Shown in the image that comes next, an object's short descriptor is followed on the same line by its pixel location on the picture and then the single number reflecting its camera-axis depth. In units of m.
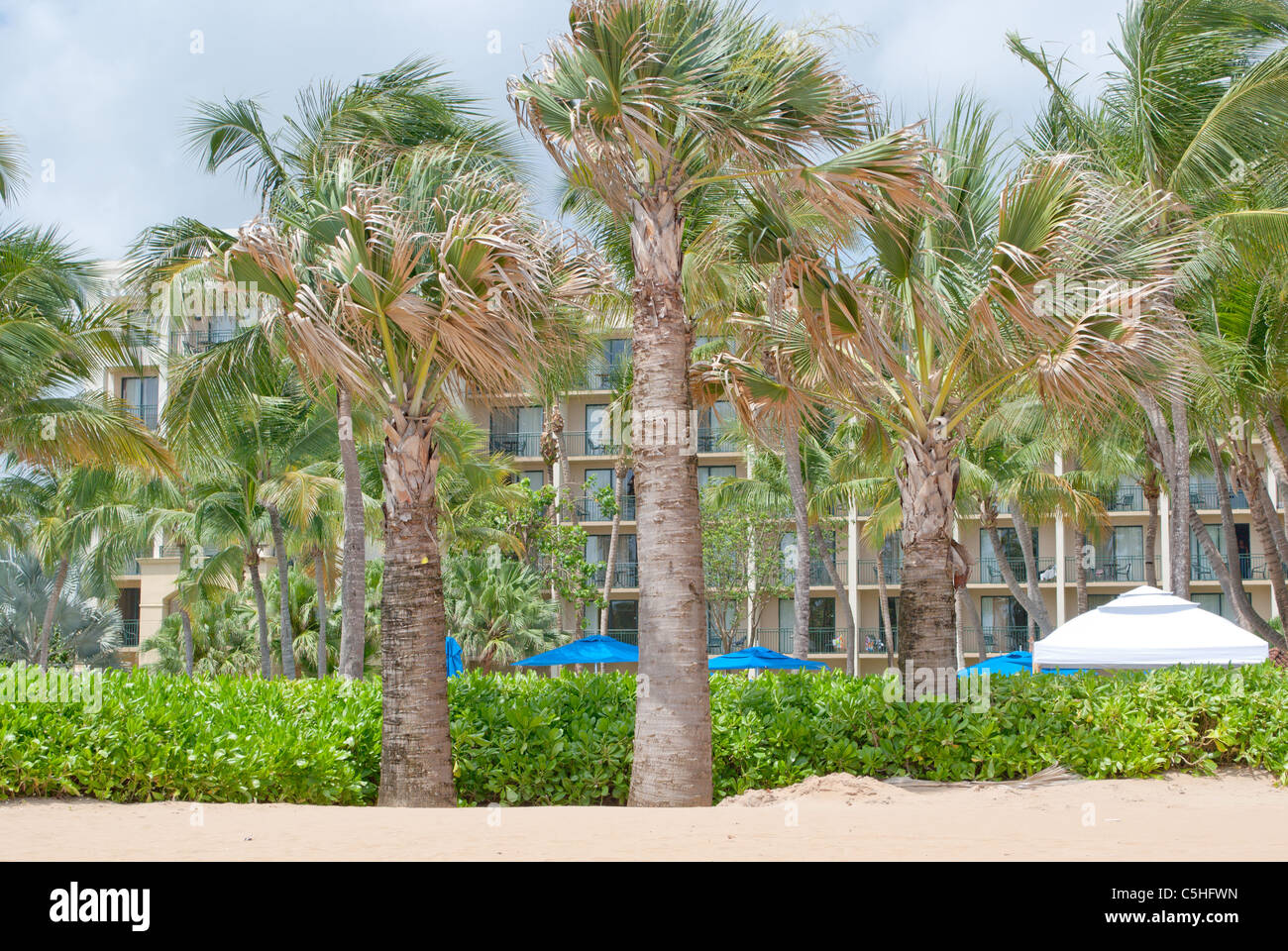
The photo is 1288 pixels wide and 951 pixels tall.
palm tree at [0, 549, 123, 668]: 41.94
